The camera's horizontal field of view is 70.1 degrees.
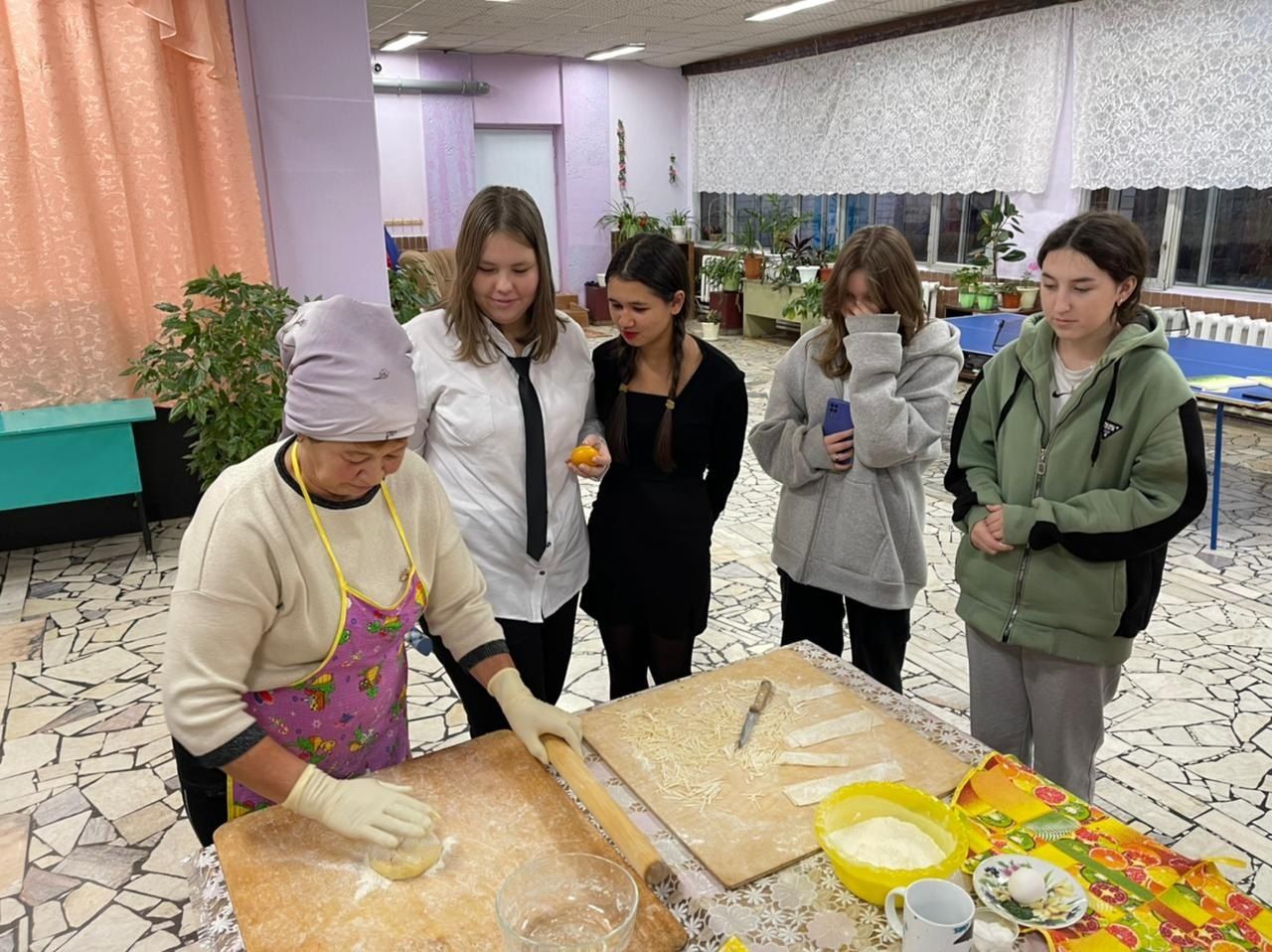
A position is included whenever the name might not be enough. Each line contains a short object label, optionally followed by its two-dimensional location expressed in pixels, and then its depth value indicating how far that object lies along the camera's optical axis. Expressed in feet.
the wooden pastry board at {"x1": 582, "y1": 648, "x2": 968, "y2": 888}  3.89
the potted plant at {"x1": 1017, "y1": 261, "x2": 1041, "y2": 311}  22.74
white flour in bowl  3.74
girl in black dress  6.59
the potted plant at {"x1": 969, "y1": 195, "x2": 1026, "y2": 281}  23.59
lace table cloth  3.43
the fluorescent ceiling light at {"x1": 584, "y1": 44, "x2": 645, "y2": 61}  31.35
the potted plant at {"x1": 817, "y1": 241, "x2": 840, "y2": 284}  29.10
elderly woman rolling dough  3.80
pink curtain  12.32
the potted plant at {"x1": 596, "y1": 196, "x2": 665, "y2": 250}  34.55
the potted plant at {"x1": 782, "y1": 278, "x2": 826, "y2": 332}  25.98
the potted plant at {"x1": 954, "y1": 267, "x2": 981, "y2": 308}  23.18
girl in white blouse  5.86
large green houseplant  12.08
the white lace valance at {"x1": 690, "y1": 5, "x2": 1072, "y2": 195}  23.31
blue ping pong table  13.26
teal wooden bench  12.76
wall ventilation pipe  31.30
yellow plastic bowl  3.55
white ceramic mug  3.15
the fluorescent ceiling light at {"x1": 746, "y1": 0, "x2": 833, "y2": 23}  24.08
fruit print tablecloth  3.43
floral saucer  3.43
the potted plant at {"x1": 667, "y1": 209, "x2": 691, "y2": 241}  36.32
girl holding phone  6.73
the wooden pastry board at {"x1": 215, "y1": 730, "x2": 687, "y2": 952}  3.39
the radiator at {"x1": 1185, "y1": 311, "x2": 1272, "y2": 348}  19.86
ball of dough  3.66
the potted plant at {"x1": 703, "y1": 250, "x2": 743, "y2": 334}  33.32
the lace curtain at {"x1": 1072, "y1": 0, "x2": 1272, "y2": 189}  18.67
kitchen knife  4.64
